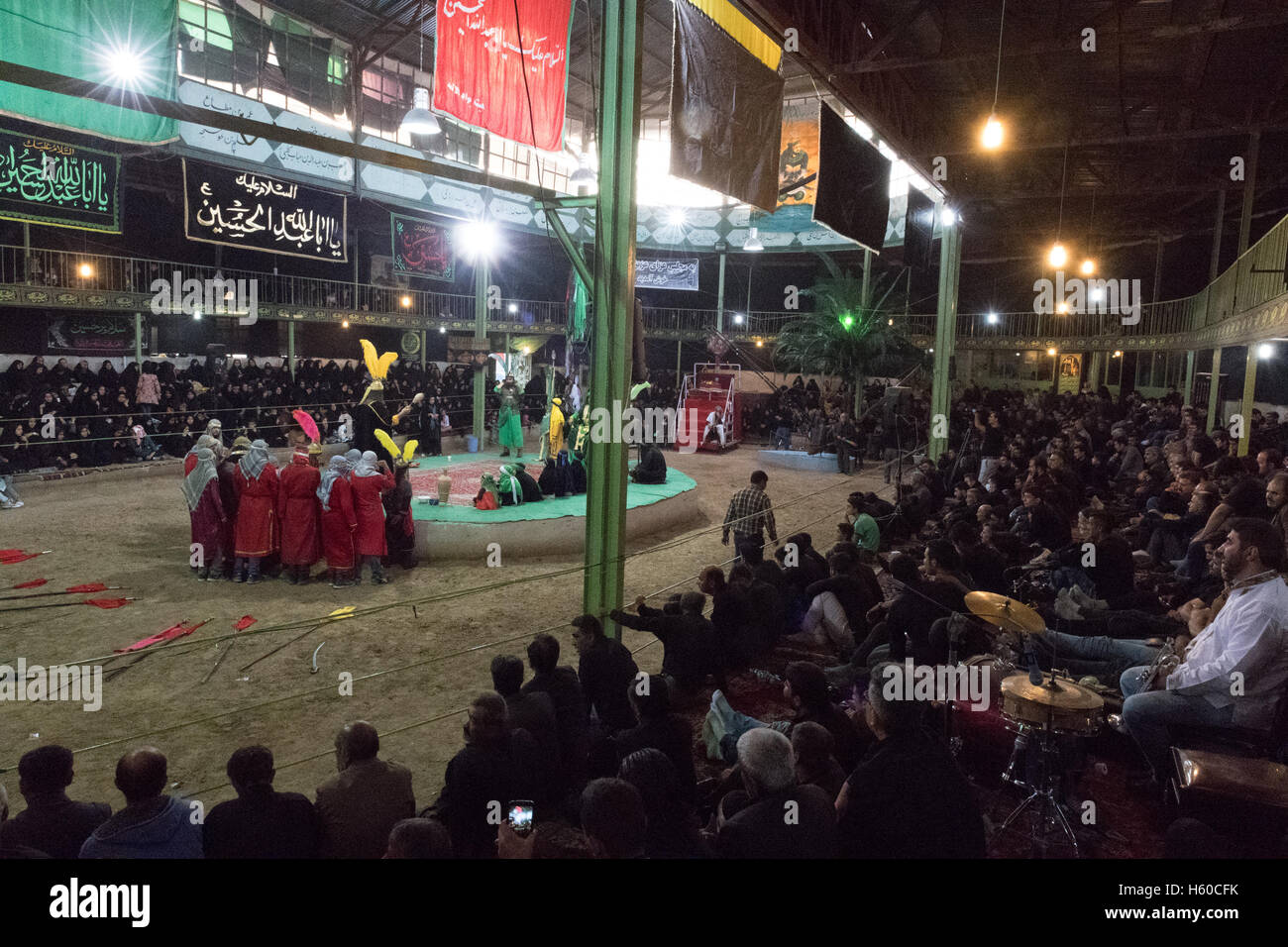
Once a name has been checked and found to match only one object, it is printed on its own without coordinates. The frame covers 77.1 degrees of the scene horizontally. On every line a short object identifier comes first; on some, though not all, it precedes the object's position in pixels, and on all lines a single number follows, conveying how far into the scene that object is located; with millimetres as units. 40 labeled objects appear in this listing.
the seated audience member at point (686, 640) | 5457
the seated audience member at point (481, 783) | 3371
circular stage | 9797
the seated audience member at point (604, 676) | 4742
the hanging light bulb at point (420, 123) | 13547
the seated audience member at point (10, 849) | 2629
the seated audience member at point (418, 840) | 2648
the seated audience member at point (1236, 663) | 3881
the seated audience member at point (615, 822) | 2693
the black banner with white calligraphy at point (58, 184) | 13656
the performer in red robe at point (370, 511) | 8688
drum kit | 3906
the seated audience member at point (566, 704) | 4309
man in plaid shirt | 8748
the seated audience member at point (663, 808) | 3051
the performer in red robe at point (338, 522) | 8570
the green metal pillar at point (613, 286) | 5820
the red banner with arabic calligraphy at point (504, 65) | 6234
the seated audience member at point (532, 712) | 4043
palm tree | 21438
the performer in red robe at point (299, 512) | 8516
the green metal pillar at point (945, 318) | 15438
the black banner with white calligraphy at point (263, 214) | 15375
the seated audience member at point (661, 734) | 3797
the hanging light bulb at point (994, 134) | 8062
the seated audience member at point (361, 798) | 3191
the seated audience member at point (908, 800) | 2883
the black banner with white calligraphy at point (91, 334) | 17609
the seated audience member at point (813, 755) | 3336
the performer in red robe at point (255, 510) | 8500
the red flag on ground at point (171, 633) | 6641
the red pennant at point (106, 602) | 7539
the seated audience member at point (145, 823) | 2855
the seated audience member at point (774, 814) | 2795
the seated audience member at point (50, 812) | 2982
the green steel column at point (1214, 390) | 14620
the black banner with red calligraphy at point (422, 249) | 20328
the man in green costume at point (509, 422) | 16281
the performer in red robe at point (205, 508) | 8570
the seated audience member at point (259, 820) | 2969
